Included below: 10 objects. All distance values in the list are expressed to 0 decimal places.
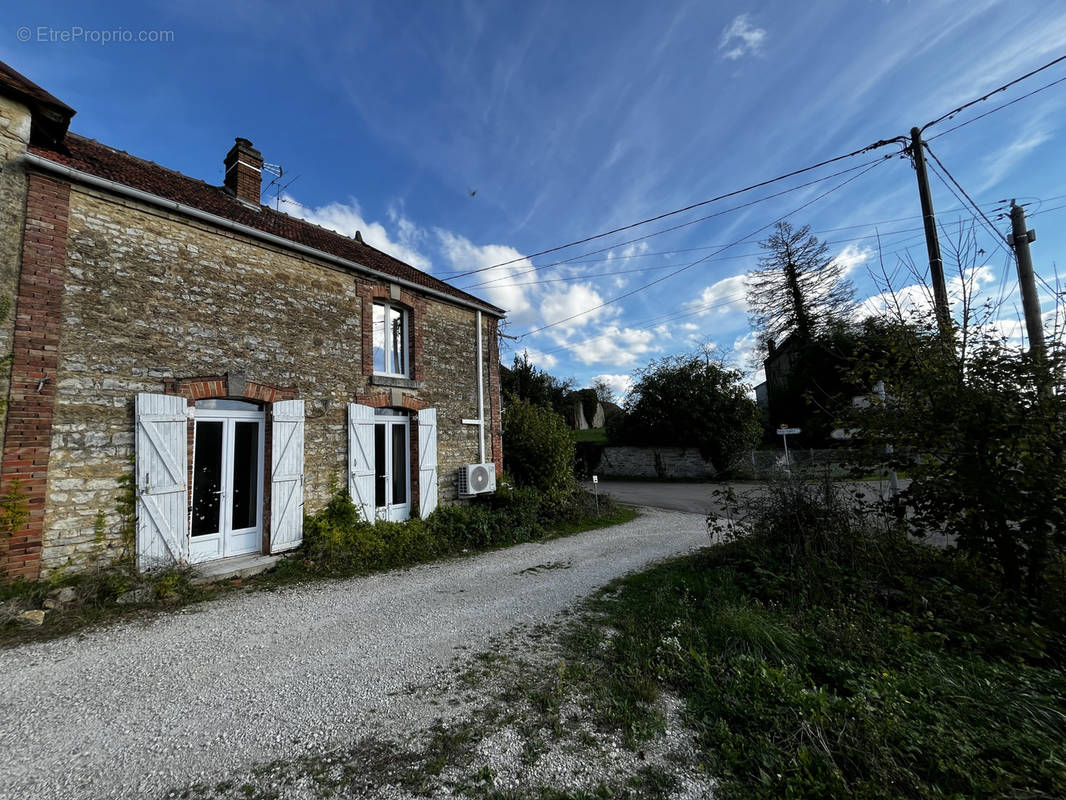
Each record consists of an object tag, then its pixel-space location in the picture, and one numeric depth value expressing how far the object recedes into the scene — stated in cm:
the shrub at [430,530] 616
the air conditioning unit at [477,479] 849
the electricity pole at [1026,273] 604
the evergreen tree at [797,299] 2248
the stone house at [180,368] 468
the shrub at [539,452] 1010
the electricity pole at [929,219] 625
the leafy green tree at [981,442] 329
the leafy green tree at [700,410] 1873
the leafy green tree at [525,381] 2369
